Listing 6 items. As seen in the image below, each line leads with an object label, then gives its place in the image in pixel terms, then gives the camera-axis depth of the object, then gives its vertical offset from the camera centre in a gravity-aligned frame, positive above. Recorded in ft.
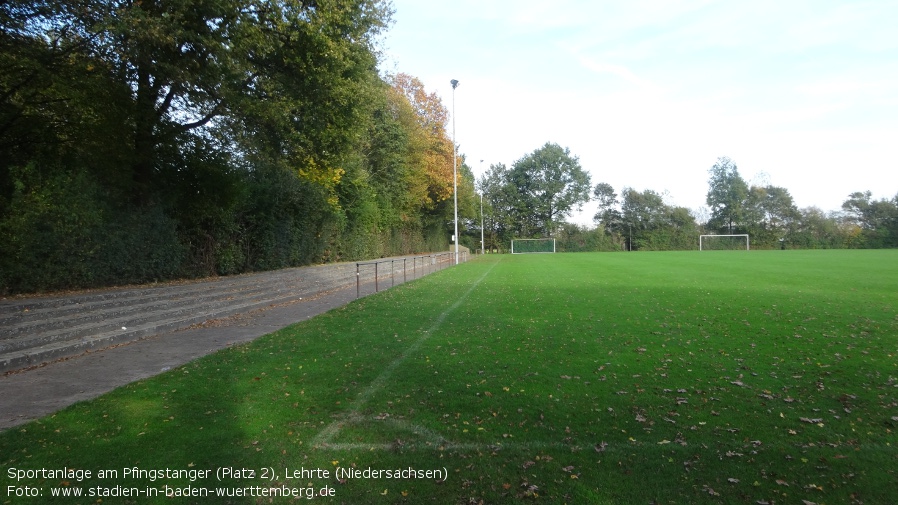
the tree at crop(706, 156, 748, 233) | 264.93 +23.45
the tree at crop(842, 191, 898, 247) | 221.87 +9.98
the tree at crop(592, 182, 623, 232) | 274.36 +18.40
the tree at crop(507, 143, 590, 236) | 269.44 +29.91
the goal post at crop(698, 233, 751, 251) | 249.34 +0.34
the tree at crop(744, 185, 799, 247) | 249.34 +12.91
